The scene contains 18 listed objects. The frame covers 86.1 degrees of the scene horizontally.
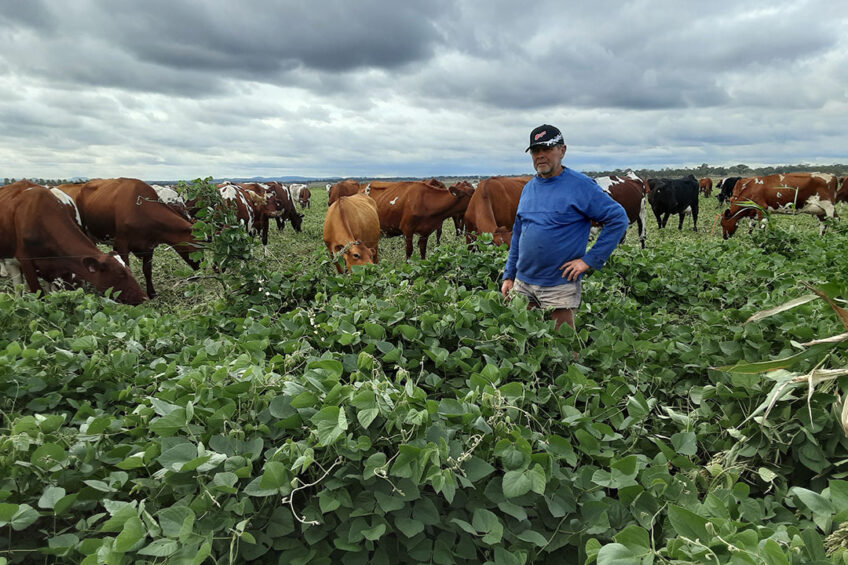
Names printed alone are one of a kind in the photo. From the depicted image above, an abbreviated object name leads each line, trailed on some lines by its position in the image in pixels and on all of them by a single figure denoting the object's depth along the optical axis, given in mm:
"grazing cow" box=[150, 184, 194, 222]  11328
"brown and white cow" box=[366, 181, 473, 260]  11992
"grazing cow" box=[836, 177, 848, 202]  17927
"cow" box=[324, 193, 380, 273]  7420
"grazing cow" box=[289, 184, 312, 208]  28388
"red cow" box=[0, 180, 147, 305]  6875
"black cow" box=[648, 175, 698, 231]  18969
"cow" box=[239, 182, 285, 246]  16453
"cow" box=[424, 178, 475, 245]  12883
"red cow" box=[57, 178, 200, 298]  8906
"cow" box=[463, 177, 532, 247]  10688
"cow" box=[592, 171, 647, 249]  14673
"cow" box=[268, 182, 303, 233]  20230
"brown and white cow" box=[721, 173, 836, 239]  15555
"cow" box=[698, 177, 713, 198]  42000
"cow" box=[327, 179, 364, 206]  18916
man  3582
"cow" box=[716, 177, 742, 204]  32469
